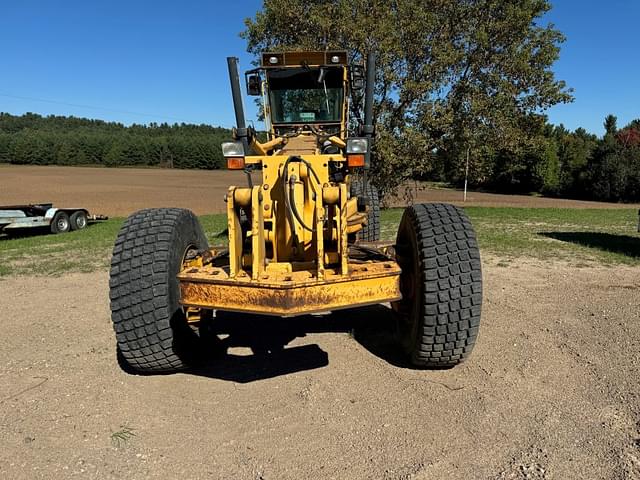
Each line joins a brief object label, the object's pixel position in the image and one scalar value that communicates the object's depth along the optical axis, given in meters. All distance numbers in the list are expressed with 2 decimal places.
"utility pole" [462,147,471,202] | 19.24
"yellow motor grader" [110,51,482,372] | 3.55
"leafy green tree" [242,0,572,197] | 16.64
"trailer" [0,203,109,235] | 14.45
